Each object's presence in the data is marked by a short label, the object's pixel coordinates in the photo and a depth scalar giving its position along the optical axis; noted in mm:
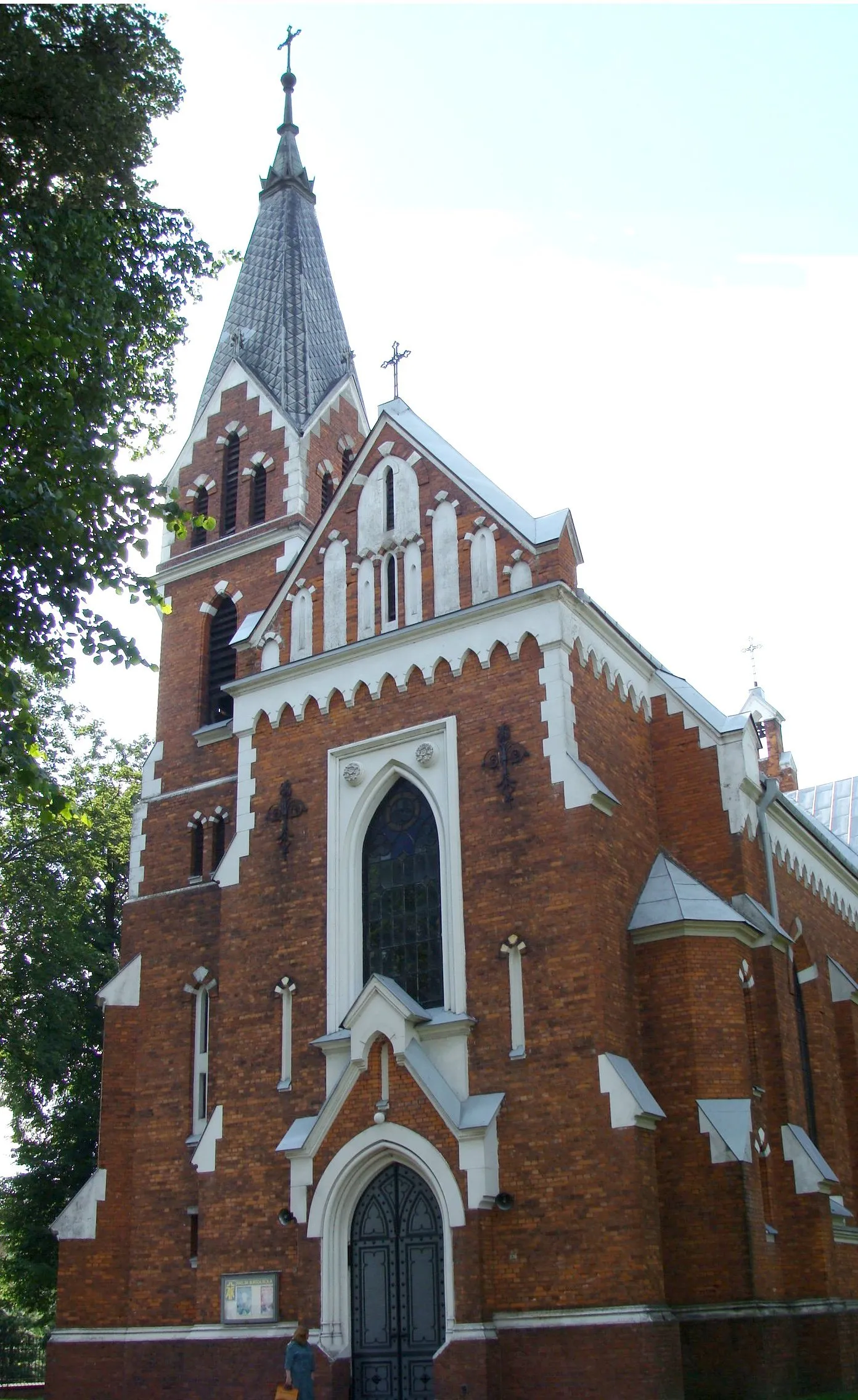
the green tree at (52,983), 28734
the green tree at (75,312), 13625
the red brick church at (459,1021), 15602
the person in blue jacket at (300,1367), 15055
